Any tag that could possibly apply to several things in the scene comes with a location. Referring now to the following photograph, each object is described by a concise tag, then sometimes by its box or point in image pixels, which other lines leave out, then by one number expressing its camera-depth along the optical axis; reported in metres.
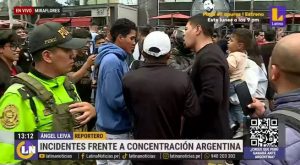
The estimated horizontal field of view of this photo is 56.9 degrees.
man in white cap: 2.14
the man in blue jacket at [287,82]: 1.18
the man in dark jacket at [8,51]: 3.12
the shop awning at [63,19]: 23.79
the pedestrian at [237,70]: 3.15
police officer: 1.50
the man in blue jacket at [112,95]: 2.48
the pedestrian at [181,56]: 3.00
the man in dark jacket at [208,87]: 2.31
